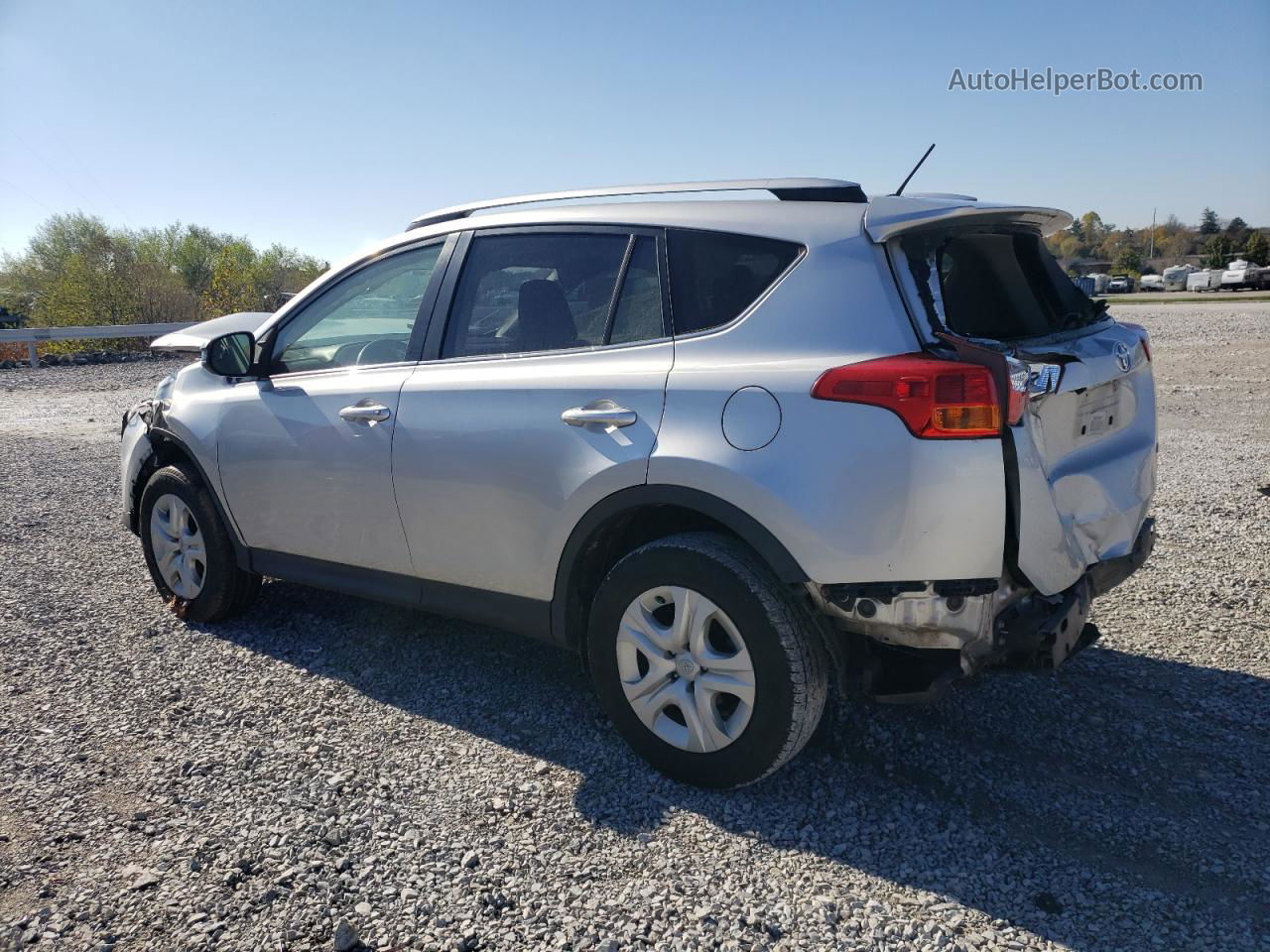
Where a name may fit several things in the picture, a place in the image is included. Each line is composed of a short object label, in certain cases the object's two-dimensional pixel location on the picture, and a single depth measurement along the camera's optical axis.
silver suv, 2.72
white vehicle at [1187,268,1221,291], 66.50
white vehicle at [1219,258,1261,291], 61.84
